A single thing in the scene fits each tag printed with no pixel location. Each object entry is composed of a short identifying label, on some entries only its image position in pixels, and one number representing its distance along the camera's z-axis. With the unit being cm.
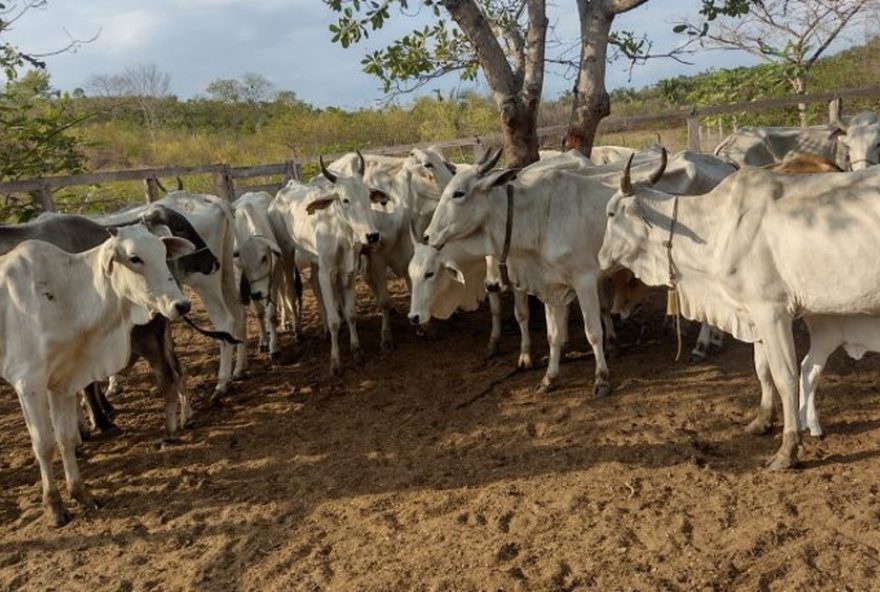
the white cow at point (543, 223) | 555
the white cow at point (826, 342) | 411
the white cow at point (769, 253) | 371
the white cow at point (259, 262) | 724
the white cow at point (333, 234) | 659
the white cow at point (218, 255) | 623
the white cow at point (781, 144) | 943
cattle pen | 898
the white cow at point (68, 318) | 427
